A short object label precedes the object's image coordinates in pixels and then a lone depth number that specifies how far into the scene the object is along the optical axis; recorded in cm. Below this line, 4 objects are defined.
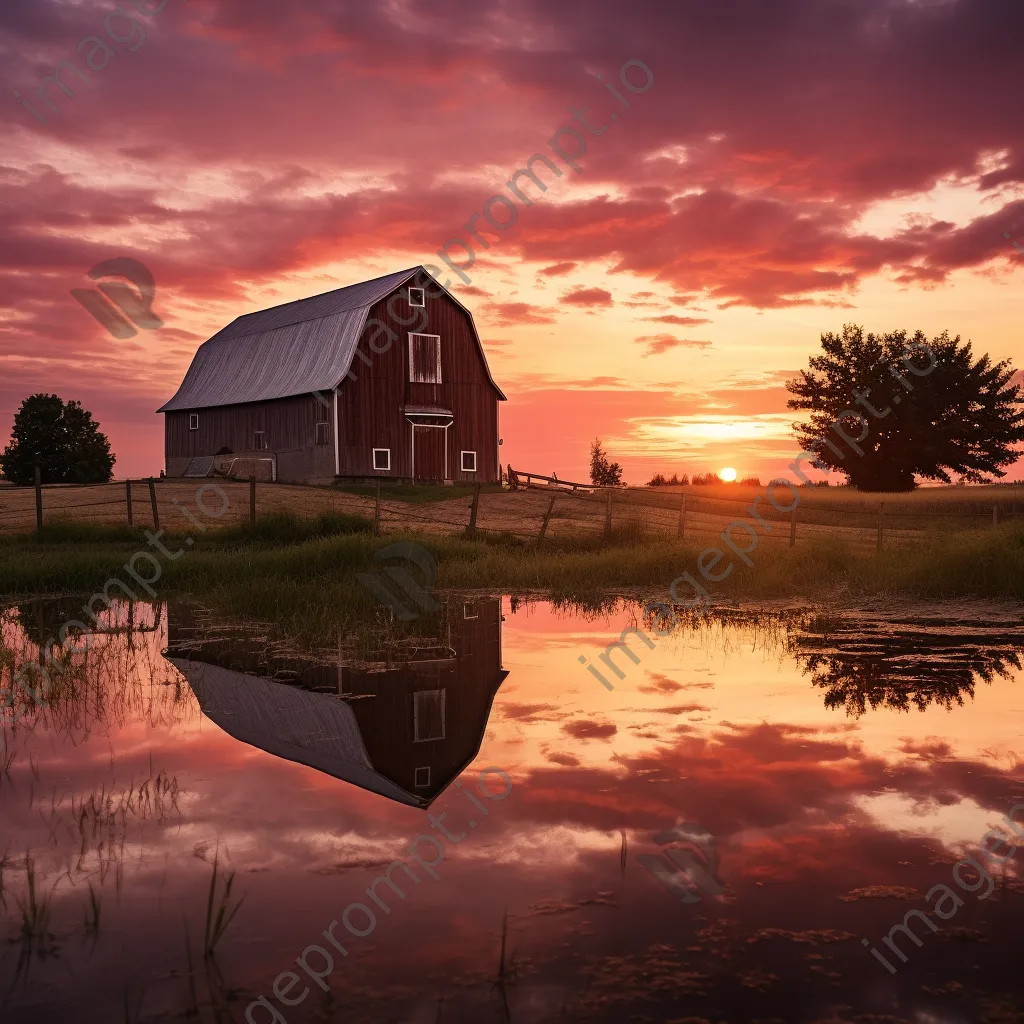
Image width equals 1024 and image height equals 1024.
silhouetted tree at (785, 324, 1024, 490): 5178
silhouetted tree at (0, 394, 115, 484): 5862
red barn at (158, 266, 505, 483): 3738
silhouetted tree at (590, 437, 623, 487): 6372
